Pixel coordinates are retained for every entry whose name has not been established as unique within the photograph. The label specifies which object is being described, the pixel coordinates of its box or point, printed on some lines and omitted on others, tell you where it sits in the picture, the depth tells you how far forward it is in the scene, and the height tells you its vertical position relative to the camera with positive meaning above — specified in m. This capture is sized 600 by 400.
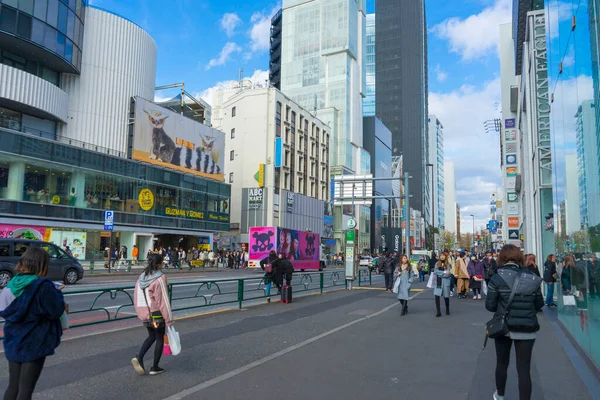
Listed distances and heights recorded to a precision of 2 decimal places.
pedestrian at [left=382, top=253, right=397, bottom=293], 19.80 -1.12
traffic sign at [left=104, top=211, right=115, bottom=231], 29.16 +1.35
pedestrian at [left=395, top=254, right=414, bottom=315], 12.40 -0.94
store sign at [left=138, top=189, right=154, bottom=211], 39.84 +3.76
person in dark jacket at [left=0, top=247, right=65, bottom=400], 3.72 -0.68
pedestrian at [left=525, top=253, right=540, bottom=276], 12.57 -0.37
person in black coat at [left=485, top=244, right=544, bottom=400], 4.55 -0.62
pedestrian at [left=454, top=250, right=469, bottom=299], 16.55 -1.03
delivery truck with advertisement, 35.25 -0.05
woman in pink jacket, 5.81 -0.83
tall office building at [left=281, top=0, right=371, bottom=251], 79.62 +32.26
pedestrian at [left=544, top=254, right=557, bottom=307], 13.00 -0.62
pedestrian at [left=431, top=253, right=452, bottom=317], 12.25 -0.98
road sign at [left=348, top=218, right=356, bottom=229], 22.48 +1.09
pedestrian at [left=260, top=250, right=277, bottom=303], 14.85 -1.01
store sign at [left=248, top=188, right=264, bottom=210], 58.08 +5.86
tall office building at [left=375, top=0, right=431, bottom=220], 132.50 +49.47
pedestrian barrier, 9.64 -1.41
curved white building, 38.25 +13.82
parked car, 16.64 -0.88
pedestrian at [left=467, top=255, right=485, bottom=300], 17.64 -0.98
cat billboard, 41.12 +10.02
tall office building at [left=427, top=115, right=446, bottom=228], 187.00 +37.43
